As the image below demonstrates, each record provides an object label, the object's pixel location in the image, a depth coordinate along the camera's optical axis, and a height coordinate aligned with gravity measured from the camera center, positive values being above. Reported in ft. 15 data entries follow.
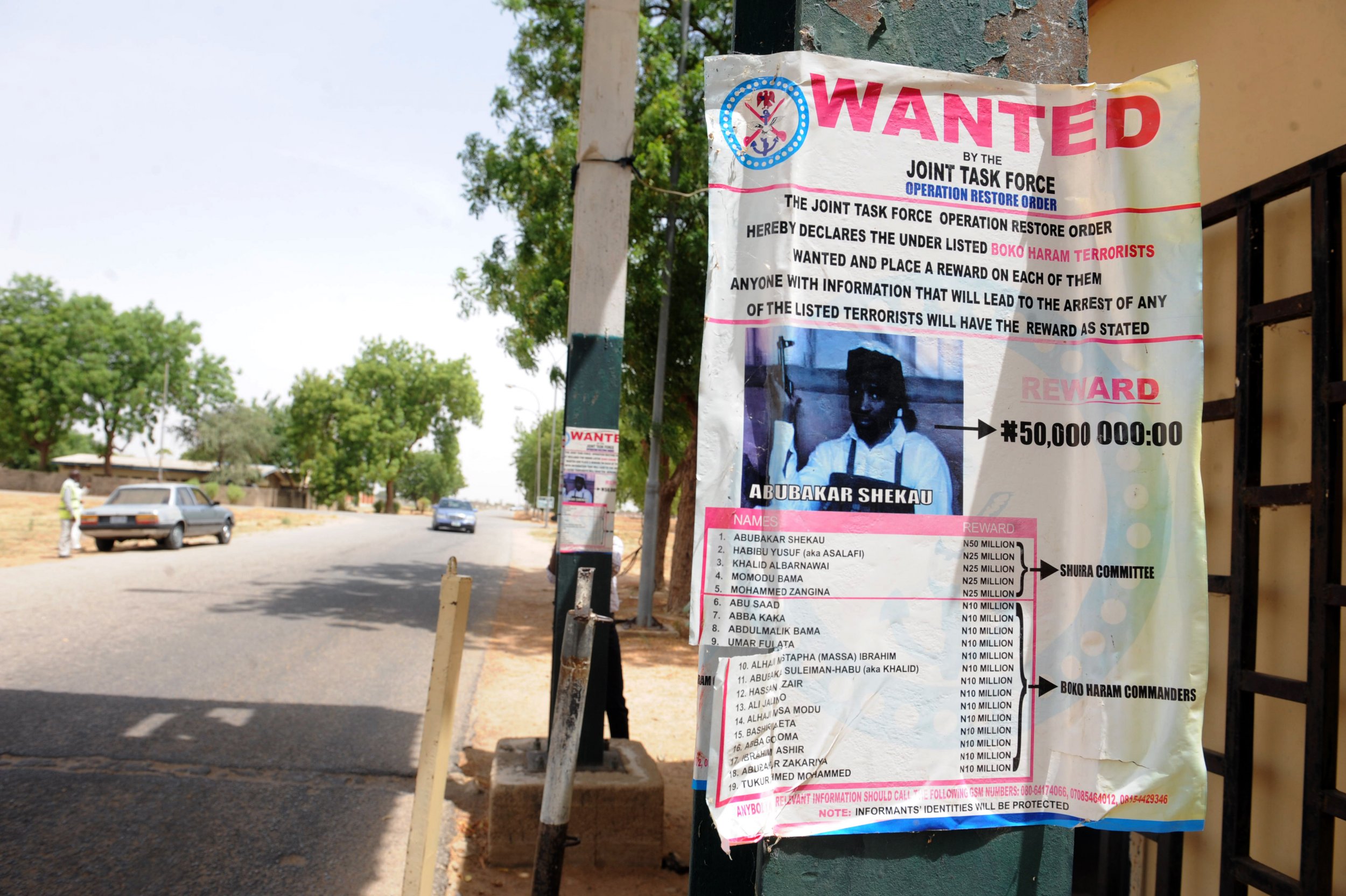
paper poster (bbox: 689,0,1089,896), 5.40 +2.88
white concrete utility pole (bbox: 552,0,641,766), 15.34 +4.22
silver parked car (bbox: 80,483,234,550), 63.16 -3.84
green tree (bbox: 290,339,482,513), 238.89 +16.86
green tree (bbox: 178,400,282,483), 232.73 +7.89
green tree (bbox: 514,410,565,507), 277.23 +9.27
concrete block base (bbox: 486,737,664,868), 14.47 -5.35
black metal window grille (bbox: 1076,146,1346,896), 8.20 -0.08
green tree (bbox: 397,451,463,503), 379.96 +0.38
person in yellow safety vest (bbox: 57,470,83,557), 56.95 -3.18
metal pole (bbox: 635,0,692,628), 39.17 +1.40
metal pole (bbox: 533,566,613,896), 7.73 -2.31
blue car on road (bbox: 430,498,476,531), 132.05 -5.18
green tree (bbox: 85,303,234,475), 203.72 +21.89
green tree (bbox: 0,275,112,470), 195.11 +21.91
